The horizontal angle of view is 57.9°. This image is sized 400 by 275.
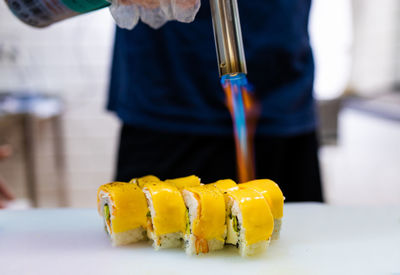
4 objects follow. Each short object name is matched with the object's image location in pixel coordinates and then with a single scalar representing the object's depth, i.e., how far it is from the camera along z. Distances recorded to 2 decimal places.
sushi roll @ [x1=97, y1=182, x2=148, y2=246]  0.65
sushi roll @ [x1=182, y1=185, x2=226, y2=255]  0.61
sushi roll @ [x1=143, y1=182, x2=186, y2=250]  0.63
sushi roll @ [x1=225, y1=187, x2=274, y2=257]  0.60
